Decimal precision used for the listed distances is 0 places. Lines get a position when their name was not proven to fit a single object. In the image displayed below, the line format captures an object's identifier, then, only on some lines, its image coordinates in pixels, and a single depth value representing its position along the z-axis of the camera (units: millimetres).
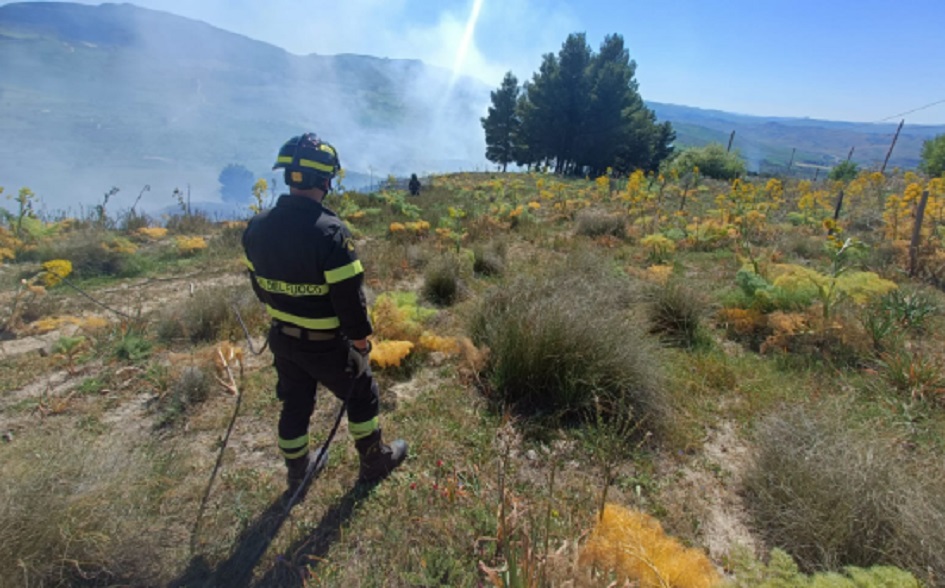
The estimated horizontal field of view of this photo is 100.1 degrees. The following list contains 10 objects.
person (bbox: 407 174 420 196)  14359
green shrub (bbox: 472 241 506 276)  6516
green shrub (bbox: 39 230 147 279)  6789
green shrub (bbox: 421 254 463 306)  5516
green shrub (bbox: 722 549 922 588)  1312
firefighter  2010
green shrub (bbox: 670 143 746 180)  24547
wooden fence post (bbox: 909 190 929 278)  5617
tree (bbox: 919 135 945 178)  21125
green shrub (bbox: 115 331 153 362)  3947
